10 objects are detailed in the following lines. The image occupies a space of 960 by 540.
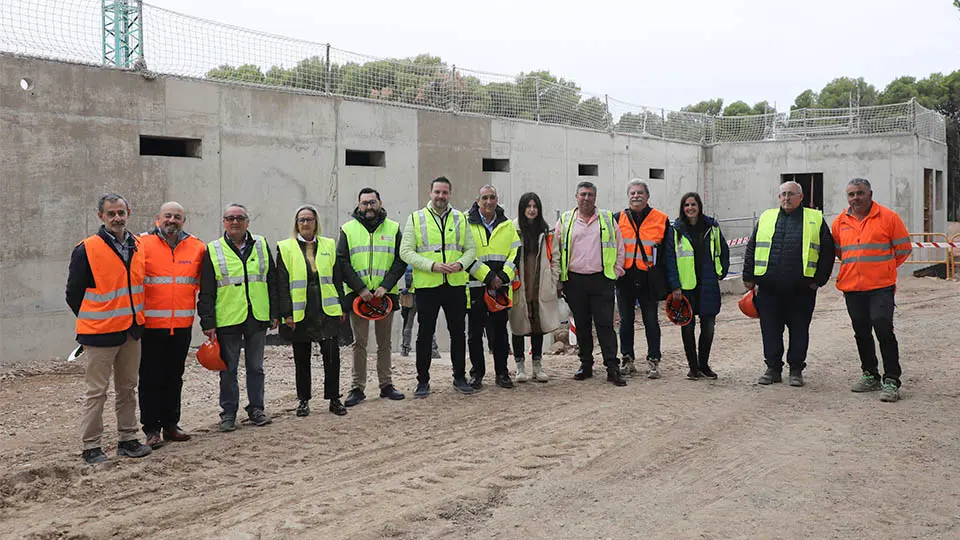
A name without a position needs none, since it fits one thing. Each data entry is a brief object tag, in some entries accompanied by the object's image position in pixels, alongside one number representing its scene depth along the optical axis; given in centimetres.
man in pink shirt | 819
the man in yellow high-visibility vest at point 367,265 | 730
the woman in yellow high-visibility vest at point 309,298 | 685
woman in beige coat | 827
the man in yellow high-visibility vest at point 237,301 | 639
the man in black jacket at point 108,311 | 560
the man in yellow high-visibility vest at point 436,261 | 754
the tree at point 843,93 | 4100
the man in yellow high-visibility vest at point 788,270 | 795
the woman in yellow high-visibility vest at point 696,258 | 839
